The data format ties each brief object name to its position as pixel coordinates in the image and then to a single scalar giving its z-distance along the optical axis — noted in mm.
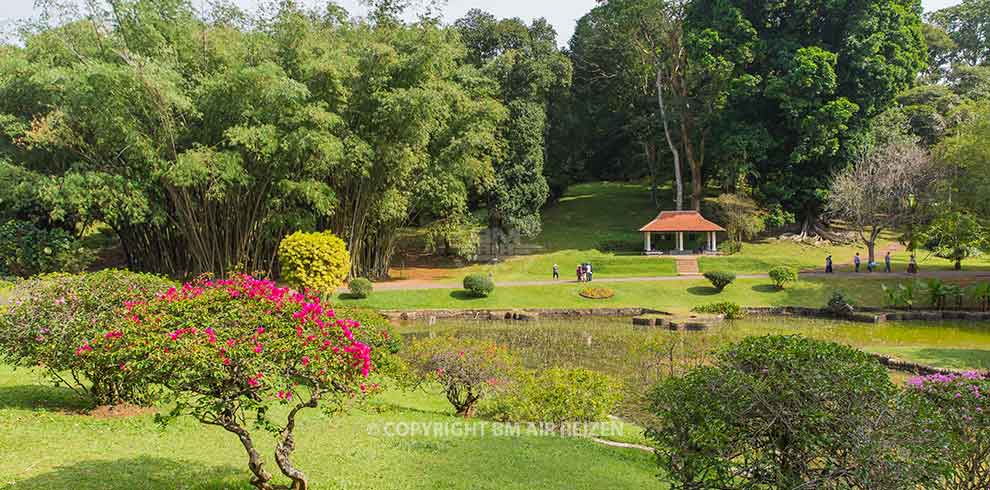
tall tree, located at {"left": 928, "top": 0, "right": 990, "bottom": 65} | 63344
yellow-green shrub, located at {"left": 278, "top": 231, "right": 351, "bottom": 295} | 23984
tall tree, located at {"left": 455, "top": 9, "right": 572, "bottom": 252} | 38906
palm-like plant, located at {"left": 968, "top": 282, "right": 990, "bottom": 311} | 25297
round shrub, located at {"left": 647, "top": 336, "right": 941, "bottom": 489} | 4699
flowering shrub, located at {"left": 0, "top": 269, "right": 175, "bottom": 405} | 8625
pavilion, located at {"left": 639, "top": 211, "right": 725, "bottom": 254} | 39031
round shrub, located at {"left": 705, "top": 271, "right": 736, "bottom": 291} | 29328
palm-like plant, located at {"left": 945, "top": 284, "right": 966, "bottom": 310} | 25922
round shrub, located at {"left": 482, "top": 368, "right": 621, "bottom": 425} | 10406
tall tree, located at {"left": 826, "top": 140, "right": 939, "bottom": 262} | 33406
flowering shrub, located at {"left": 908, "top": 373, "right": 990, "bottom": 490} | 5176
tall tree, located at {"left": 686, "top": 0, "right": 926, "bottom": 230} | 37562
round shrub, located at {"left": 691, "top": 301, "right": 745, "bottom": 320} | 25328
